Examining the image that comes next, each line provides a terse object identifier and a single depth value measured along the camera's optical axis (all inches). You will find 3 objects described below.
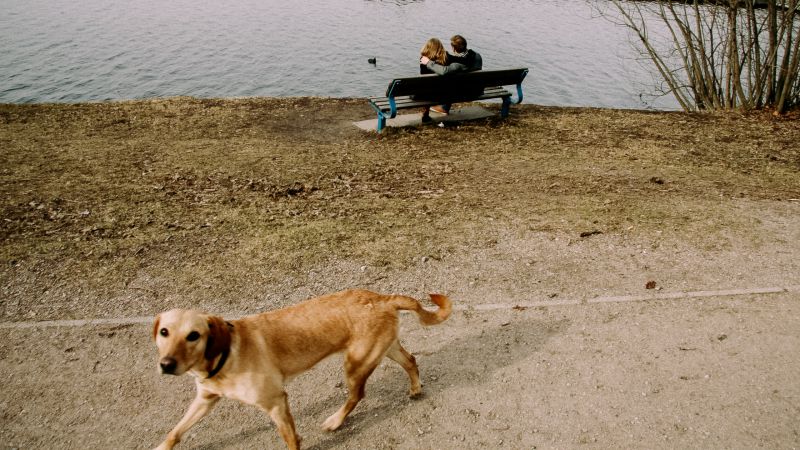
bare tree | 475.2
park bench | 403.9
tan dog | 130.8
